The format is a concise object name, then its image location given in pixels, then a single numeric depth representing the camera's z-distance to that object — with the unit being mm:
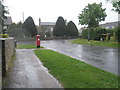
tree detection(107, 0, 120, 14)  17090
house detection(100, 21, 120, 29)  56537
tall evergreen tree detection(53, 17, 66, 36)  40241
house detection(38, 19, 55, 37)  42106
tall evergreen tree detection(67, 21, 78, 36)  42180
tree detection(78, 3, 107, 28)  32590
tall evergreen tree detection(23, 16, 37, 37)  36897
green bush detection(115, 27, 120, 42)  17650
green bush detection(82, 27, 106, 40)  23287
